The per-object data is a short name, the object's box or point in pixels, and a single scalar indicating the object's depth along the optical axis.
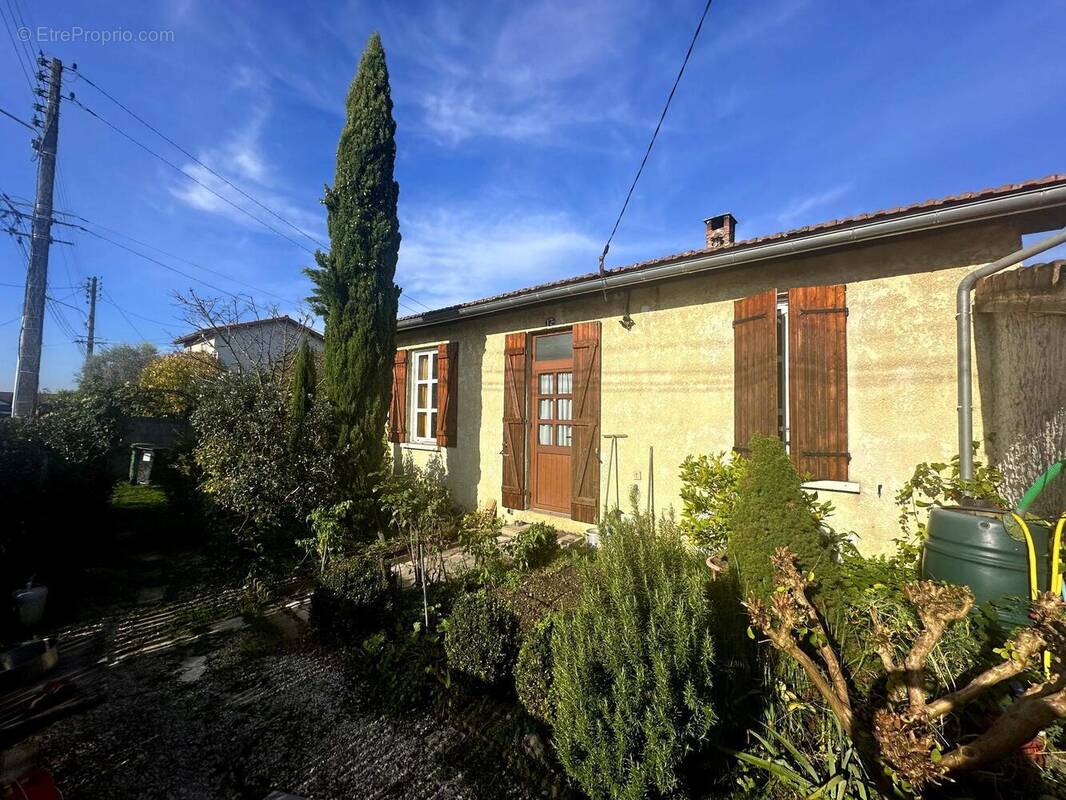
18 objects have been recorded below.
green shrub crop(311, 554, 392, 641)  3.88
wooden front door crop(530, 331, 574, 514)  6.37
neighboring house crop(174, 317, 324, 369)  11.57
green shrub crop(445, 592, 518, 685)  3.00
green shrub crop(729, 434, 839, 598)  2.76
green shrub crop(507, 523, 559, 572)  4.65
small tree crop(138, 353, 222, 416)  10.09
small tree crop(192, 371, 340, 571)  5.59
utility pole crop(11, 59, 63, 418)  10.83
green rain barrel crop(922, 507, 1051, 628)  2.54
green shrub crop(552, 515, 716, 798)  1.92
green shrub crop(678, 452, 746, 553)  4.05
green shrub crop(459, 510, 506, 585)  4.27
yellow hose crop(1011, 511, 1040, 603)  2.47
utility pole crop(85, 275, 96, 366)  26.52
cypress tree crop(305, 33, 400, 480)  6.68
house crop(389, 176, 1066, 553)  3.67
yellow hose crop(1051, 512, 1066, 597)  2.41
